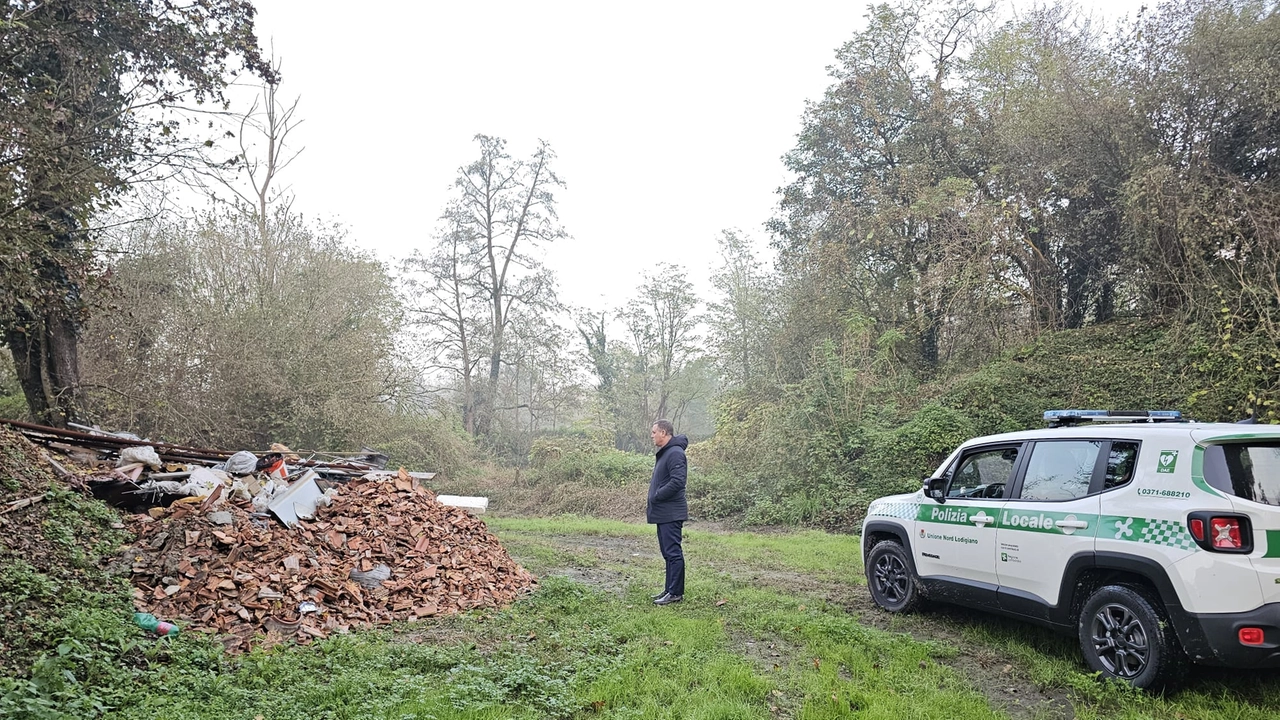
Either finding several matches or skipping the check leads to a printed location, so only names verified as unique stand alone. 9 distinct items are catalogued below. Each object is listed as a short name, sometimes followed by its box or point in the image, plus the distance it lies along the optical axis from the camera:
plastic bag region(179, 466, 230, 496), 7.30
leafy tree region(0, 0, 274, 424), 6.98
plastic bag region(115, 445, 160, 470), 7.88
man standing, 6.95
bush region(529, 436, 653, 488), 21.00
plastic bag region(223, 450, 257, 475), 8.55
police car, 3.71
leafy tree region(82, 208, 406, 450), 13.89
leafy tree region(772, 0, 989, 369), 16.84
